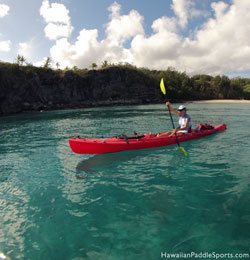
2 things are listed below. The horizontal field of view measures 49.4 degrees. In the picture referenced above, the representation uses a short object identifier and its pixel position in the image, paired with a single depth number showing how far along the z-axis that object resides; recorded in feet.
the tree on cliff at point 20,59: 207.31
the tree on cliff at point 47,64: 220.14
